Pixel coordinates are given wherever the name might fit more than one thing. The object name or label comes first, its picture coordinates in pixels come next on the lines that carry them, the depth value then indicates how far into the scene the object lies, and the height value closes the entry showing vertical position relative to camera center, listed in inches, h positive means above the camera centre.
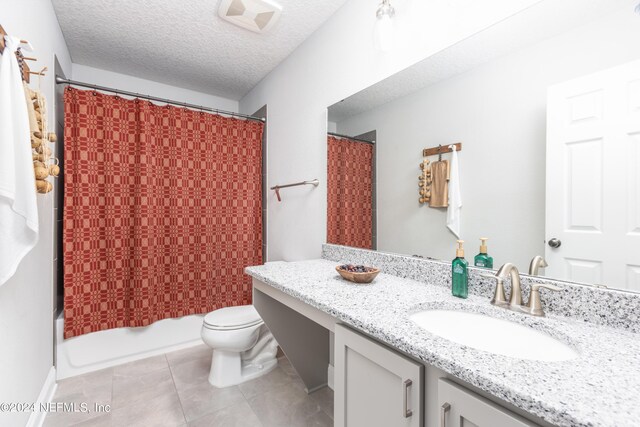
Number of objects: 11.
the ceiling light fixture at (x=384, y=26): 50.6 +32.6
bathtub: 75.2 -38.7
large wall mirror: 31.0 +9.4
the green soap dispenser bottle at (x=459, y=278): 40.8 -9.9
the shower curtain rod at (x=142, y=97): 73.1 +32.8
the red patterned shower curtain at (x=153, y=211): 76.9 -0.3
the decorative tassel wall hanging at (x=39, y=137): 41.4 +11.1
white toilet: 68.9 -33.8
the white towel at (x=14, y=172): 33.3 +4.7
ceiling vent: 65.7 +47.3
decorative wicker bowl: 47.9 -11.3
